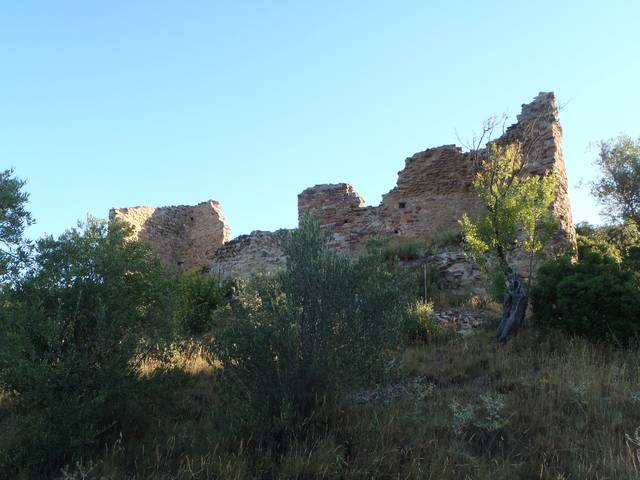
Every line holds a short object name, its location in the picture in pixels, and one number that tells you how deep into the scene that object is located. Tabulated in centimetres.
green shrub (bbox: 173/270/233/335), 1062
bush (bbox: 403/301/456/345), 840
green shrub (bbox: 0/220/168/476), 435
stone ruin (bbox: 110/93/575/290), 1505
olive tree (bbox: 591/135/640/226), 1823
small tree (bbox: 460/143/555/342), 920
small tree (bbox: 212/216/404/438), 475
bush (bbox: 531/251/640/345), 738
